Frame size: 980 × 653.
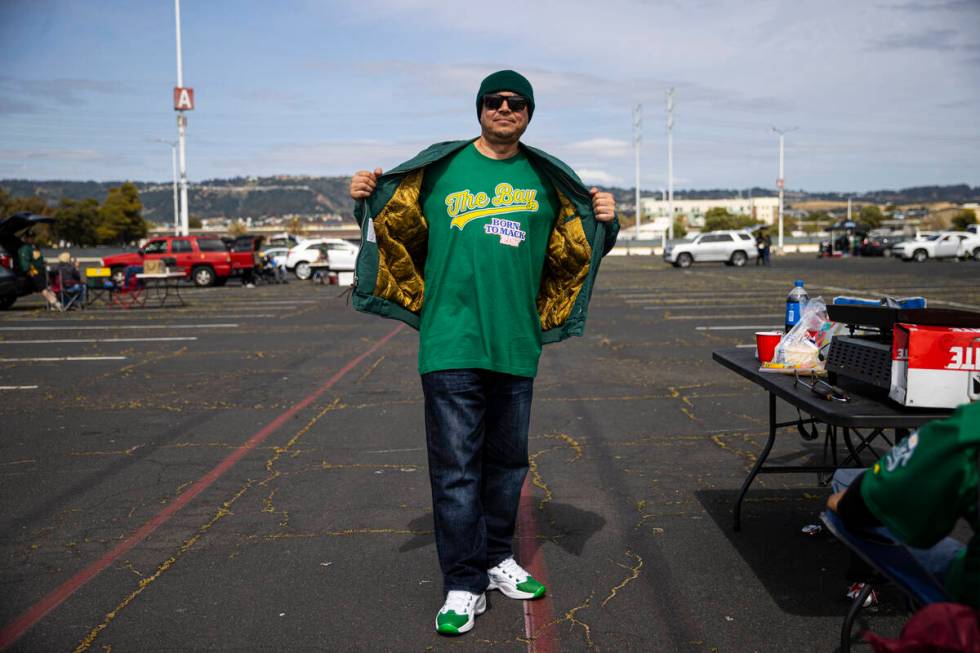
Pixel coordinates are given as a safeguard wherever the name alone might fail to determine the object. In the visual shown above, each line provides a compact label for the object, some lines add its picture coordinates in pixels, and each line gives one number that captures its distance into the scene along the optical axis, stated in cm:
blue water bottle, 439
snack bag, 408
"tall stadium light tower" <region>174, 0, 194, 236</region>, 4434
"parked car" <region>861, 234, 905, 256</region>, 5384
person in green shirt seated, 187
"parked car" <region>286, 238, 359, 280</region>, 3212
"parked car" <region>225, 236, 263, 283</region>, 2998
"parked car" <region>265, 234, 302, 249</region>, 6255
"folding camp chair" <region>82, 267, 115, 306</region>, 2006
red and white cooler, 307
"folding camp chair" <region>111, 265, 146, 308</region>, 2091
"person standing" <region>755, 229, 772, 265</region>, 4153
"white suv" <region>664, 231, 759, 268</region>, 4066
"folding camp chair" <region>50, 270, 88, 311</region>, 2020
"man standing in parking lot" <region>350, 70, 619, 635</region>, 346
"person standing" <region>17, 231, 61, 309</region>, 1944
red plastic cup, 430
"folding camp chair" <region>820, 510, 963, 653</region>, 227
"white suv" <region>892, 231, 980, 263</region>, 4488
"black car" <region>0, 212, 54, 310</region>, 1902
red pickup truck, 2936
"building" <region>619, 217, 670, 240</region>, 13151
